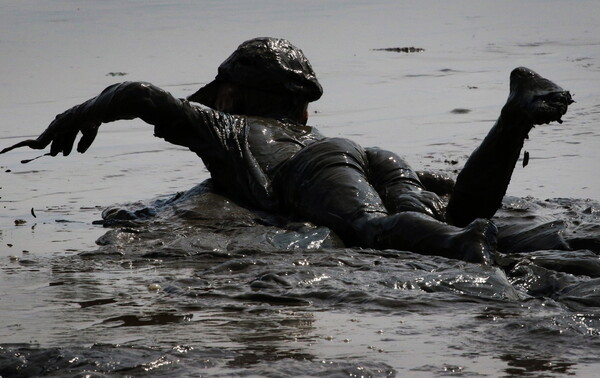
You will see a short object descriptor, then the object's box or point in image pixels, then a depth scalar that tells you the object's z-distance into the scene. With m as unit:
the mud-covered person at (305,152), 13.37
